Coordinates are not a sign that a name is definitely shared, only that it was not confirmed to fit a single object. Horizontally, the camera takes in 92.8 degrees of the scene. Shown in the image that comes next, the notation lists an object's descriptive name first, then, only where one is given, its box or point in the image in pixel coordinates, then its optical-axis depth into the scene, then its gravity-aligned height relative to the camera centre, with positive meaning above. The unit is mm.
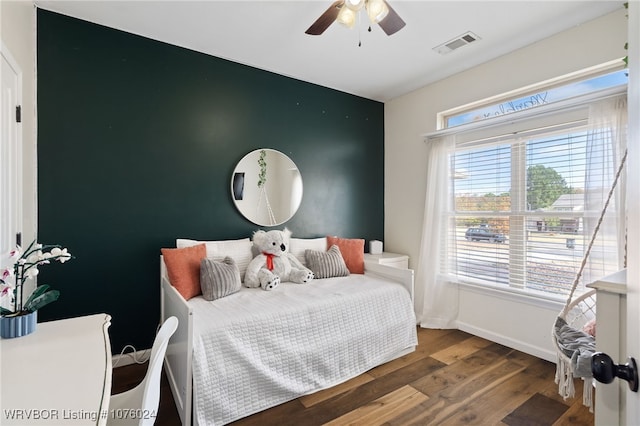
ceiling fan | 1800 +1211
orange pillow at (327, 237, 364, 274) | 3148 -435
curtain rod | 2122 +824
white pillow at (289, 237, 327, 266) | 3161 -374
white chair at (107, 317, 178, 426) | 998 -681
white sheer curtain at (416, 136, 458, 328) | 3244 -334
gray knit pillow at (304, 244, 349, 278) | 2965 -523
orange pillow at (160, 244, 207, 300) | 2261 -447
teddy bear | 2623 -492
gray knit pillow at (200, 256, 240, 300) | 2270 -527
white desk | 791 -530
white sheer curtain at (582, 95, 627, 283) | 2086 +217
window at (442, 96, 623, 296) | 2203 +70
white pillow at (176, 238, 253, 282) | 2611 -350
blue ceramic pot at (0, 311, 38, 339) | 1233 -478
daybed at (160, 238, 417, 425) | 1725 -858
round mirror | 3023 +243
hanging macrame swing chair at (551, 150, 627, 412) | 900 -527
